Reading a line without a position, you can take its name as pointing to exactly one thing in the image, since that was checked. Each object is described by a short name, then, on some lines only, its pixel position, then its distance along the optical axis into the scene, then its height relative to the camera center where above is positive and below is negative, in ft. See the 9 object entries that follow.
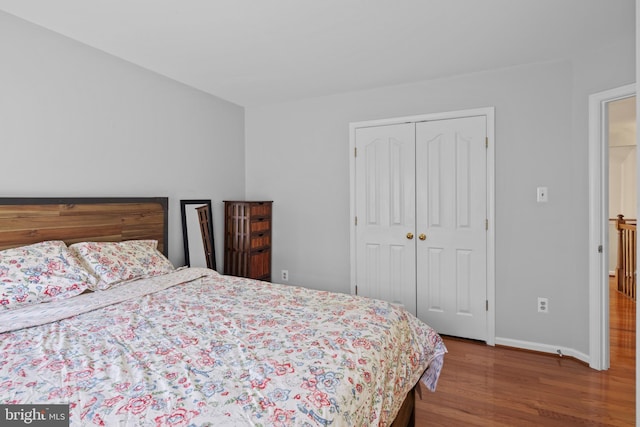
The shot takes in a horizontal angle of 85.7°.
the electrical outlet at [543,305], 9.37 -2.61
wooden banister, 14.97 -2.24
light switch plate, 9.25 +0.37
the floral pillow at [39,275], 5.81 -1.16
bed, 3.25 -1.75
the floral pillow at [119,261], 7.21 -1.13
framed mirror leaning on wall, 10.82 -0.75
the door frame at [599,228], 8.34 -0.47
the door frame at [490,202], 9.80 +0.20
